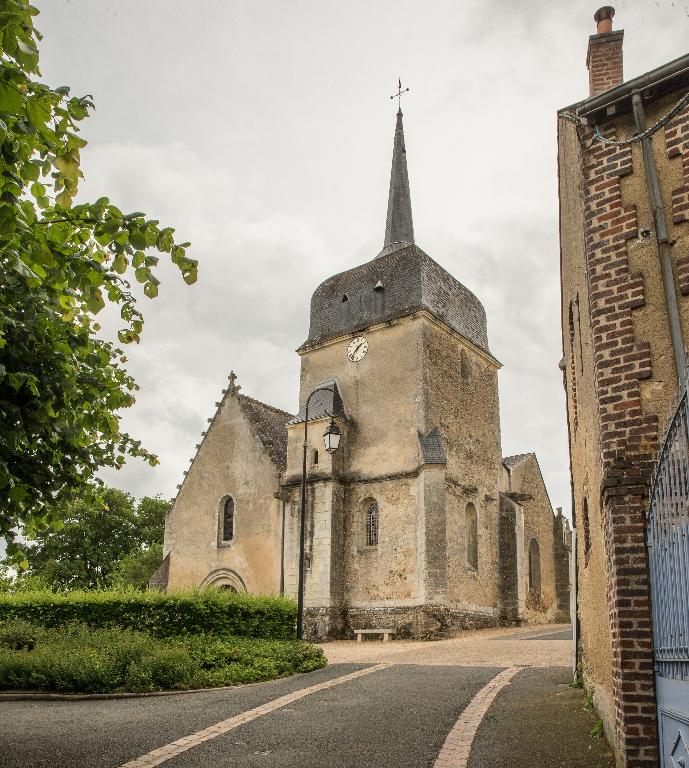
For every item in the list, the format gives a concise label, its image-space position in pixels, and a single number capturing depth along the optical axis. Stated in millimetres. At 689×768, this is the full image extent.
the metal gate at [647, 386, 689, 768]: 4492
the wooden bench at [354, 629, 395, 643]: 23467
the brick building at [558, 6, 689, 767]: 5996
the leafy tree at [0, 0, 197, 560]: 4516
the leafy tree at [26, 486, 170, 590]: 42375
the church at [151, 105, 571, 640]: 24556
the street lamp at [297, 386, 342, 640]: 16758
